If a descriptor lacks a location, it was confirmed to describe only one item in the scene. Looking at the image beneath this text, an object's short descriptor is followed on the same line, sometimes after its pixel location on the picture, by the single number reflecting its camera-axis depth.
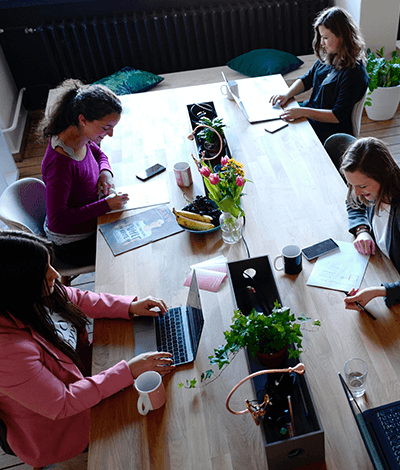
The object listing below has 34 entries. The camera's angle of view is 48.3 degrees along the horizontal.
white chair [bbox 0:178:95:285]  2.18
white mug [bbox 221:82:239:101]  3.05
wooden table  1.29
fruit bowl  2.02
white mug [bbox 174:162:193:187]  2.30
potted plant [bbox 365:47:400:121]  3.74
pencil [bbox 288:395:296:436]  1.21
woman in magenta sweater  2.15
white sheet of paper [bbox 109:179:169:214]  2.29
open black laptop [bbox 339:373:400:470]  1.18
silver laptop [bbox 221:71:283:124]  2.80
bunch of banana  2.02
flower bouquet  1.90
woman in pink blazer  1.32
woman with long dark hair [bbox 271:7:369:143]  2.68
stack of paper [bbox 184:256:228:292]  1.79
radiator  4.36
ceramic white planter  3.84
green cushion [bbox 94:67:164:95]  4.22
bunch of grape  2.07
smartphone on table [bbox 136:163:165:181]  2.46
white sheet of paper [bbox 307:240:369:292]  1.70
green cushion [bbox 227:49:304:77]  4.21
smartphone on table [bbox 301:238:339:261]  1.83
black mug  1.72
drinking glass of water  1.35
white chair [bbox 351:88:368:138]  2.77
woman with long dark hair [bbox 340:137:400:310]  1.73
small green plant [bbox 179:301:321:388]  1.26
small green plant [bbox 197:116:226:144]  2.53
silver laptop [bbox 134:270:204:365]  1.53
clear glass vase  1.96
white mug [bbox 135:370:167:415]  1.34
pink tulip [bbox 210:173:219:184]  1.87
